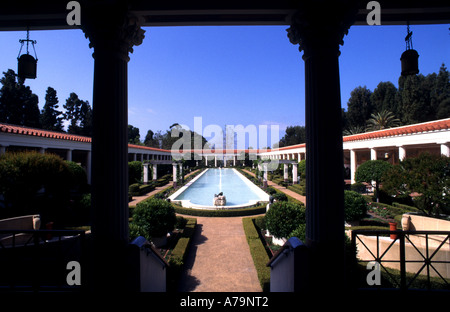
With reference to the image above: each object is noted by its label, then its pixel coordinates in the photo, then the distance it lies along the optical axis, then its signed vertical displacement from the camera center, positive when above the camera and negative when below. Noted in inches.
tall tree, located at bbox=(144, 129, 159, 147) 2218.3 +261.8
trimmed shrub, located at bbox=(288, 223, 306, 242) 198.1 -64.6
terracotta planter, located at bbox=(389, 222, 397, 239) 247.9 -71.8
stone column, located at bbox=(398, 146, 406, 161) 520.5 +24.7
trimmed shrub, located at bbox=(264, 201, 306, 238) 273.1 -69.3
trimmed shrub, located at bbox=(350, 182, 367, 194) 621.9 -68.1
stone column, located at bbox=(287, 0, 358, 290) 98.5 +10.0
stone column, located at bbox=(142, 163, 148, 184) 843.4 -31.0
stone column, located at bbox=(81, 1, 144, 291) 100.9 +8.1
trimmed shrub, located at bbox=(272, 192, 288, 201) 502.3 -76.8
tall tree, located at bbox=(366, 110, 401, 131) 1277.1 +243.8
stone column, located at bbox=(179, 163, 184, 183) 899.6 -51.3
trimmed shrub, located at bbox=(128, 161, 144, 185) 780.6 -21.3
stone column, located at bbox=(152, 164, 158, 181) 921.1 -30.0
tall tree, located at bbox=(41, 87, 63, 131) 1348.4 +330.3
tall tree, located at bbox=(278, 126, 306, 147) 2377.0 +310.8
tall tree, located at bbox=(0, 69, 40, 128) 1081.4 +318.8
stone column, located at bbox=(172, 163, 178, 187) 780.3 -32.4
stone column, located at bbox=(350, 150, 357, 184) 700.4 +2.9
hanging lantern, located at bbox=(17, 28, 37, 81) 121.2 +55.6
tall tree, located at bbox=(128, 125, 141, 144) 2491.4 +385.6
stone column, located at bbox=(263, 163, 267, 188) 760.5 -41.6
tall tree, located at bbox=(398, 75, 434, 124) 1174.2 +317.5
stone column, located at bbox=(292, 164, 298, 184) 860.0 -45.0
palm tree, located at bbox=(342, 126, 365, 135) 1501.0 +229.9
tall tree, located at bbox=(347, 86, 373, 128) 1567.4 +403.4
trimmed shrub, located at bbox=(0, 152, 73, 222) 285.0 -24.3
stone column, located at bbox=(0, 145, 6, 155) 405.1 +33.0
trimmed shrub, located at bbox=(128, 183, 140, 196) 649.0 -73.8
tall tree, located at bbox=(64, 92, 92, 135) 1562.5 +383.6
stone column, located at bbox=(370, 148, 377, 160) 626.2 +21.9
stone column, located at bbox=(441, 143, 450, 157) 398.7 +25.4
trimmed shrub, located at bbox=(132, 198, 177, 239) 279.3 -67.6
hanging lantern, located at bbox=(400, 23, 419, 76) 118.9 +54.9
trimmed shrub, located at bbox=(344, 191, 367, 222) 340.2 -69.7
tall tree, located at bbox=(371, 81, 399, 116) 1402.2 +436.0
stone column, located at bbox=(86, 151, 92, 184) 733.5 +18.9
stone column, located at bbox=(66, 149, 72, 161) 611.2 +32.5
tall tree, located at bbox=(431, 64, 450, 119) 1175.0 +373.8
